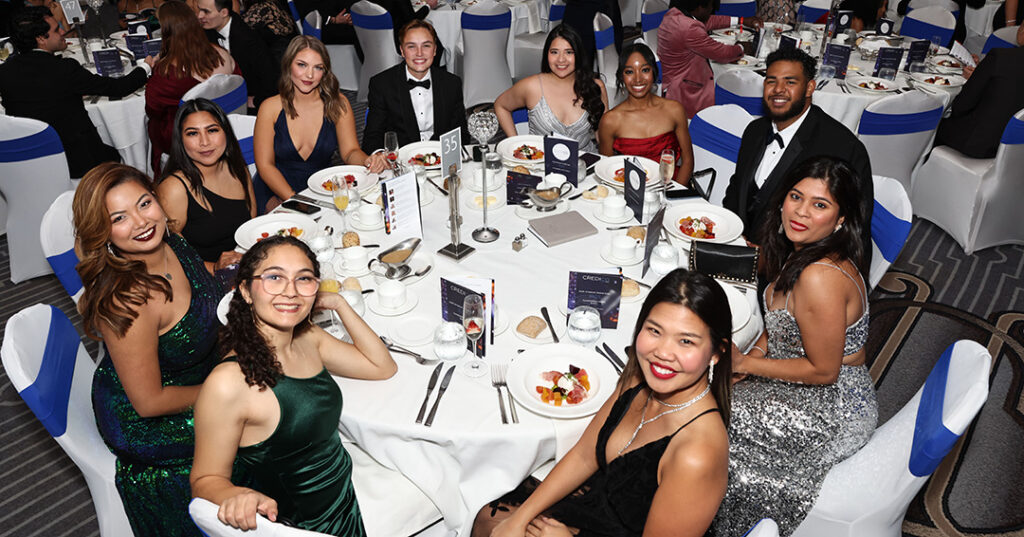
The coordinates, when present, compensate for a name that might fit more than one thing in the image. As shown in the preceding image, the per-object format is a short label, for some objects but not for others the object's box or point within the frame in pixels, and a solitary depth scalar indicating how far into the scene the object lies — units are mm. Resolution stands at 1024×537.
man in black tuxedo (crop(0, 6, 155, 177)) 3941
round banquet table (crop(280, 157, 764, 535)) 1914
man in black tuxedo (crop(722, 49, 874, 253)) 3174
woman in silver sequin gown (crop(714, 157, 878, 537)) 2094
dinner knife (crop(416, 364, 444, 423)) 1939
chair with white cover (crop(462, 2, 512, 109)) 6098
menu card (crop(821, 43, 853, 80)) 4559
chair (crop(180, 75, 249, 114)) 3972
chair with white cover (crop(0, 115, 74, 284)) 3701
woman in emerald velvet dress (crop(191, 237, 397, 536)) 1663
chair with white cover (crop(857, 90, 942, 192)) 3887
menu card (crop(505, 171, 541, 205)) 3049
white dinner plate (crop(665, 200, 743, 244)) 2810
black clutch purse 2494
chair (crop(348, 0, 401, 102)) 6105
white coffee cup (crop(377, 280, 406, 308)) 2334
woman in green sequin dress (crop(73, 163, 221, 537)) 1995
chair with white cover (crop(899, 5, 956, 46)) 5750
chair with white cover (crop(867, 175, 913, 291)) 2730
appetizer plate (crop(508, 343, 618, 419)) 1949
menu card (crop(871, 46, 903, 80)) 4621
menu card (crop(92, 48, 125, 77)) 4754
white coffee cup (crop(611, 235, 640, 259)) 2613
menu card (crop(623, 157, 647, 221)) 2834
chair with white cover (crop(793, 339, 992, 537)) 1717
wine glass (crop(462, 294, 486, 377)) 2057
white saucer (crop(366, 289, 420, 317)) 2346
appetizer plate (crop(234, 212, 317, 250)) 2799
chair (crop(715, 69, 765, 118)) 4172
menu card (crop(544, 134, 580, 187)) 3156
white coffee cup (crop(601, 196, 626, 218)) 2928
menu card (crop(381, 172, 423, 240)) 2568
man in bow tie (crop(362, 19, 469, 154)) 4062
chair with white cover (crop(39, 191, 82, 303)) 2490
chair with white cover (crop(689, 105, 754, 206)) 3750
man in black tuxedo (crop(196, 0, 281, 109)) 5227
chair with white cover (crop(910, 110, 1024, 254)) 4094
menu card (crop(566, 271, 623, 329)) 2193
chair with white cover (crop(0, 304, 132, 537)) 1867
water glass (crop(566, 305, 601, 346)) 2184
